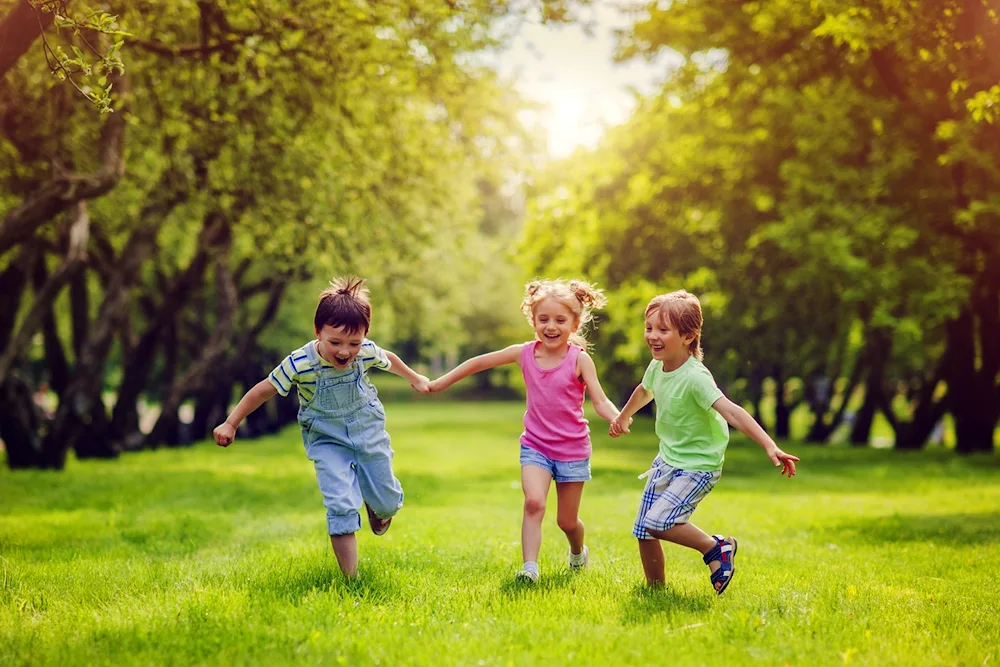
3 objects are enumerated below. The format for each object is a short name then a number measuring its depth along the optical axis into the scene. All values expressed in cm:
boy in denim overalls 586
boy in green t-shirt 570
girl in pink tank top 633
